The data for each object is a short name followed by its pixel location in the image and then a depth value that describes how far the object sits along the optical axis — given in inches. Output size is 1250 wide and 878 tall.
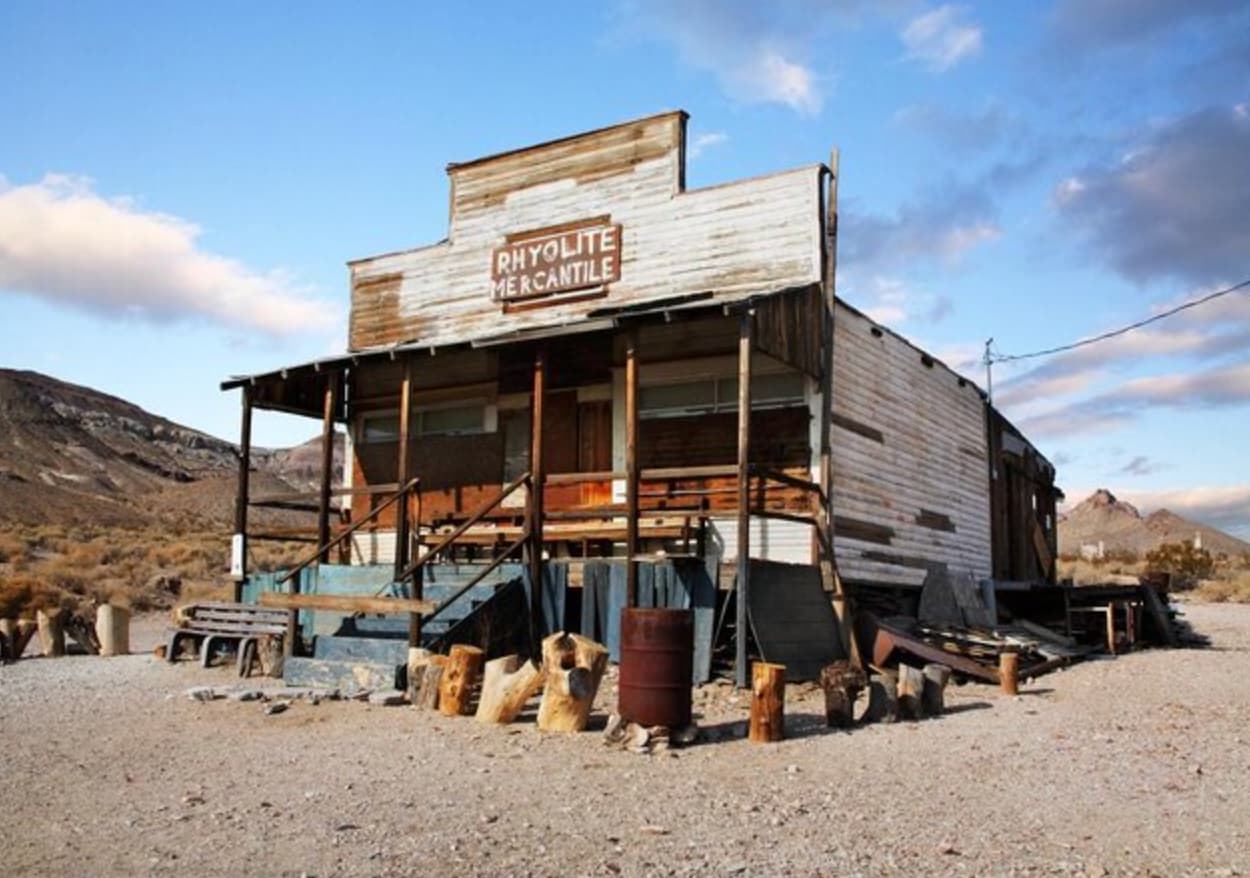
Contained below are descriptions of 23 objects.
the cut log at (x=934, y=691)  430.0
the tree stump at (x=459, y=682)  419.2
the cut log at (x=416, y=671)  437.4
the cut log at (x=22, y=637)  660.7
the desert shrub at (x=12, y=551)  1338.6
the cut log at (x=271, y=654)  546.0
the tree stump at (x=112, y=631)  696.4
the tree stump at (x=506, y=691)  404.8
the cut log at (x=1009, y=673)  495.8
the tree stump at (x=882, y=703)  416.5
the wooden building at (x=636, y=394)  563.8
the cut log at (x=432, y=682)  429.4
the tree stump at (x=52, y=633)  685.3
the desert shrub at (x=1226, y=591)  1366.9
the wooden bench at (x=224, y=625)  589.0
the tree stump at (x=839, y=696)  398.3
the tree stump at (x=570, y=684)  387.9
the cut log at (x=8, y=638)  656.4
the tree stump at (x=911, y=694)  419.8
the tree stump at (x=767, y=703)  371.6
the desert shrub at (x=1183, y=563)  1697.8
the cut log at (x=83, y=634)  710.5
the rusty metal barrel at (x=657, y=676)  376.8
